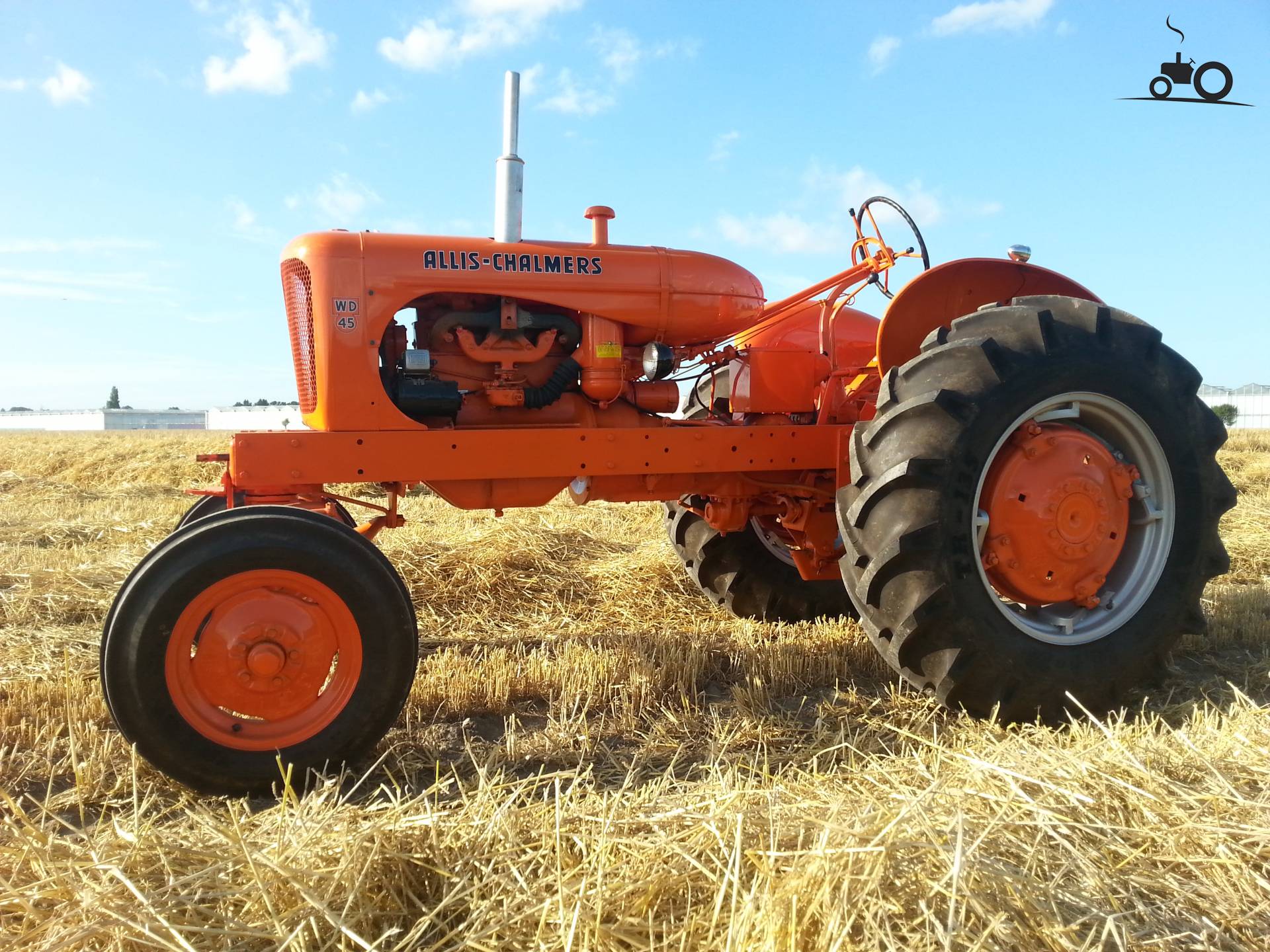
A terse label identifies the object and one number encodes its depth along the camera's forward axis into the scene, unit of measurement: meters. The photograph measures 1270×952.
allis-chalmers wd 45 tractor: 2.48
